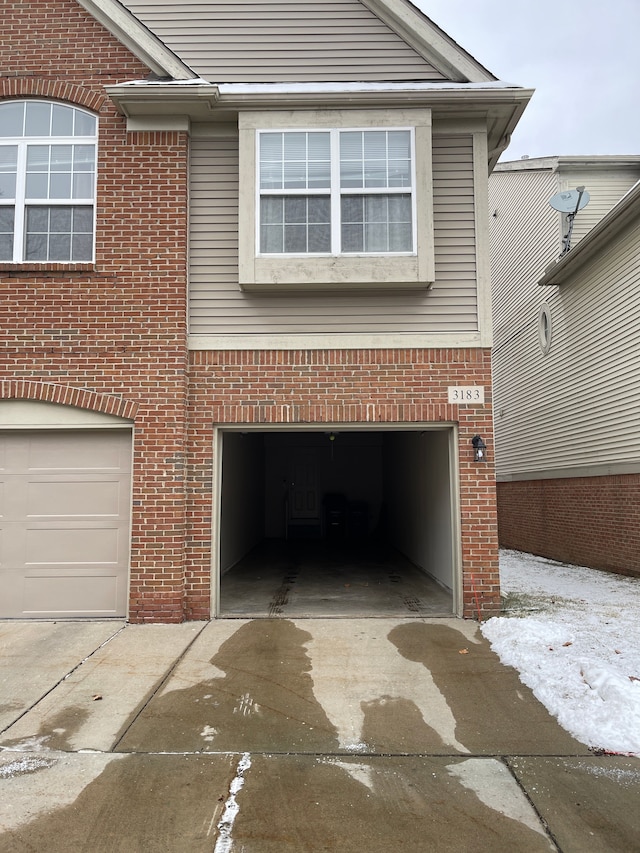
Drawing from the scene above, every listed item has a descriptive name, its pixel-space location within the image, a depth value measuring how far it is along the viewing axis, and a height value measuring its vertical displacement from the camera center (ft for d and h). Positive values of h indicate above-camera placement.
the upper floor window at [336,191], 24.03 +11.59
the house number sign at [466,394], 23.90 +3.67
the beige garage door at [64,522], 23.13 -1.11
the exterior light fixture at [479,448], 23.54 +1.56
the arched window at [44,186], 23.90 +11.87
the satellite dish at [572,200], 40.81 +19.03
